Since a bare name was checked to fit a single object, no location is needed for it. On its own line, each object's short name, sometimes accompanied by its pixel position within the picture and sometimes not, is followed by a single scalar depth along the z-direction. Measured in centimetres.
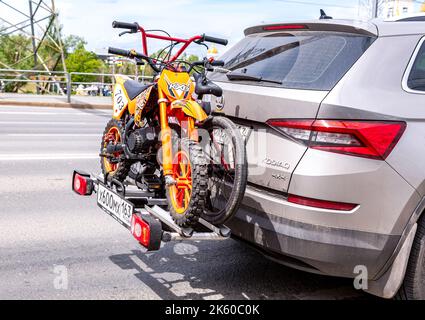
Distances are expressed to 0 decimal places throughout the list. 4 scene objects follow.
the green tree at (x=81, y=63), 5603
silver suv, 331
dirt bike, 374
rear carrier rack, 363
